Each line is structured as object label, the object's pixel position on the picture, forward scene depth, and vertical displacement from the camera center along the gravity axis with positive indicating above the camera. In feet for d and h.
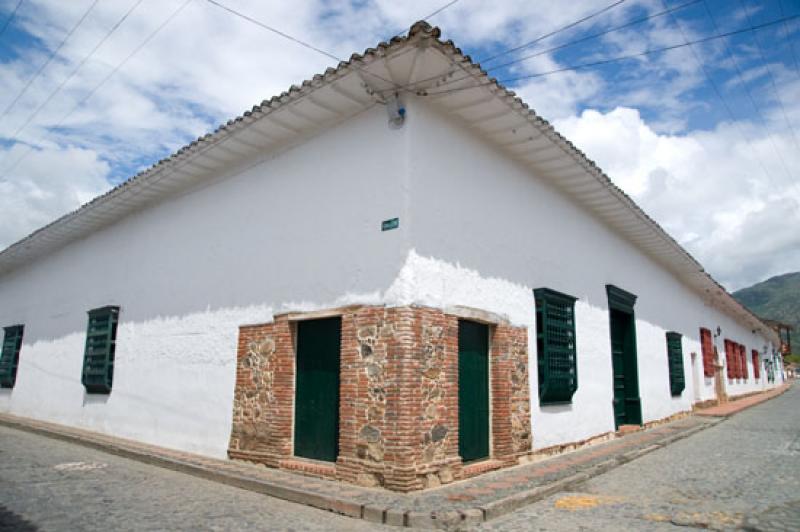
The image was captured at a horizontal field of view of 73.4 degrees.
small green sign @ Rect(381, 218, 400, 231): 18.43 +4.79
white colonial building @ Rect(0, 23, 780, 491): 18.13 +3.42
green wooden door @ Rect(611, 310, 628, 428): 35.29 +0.67
